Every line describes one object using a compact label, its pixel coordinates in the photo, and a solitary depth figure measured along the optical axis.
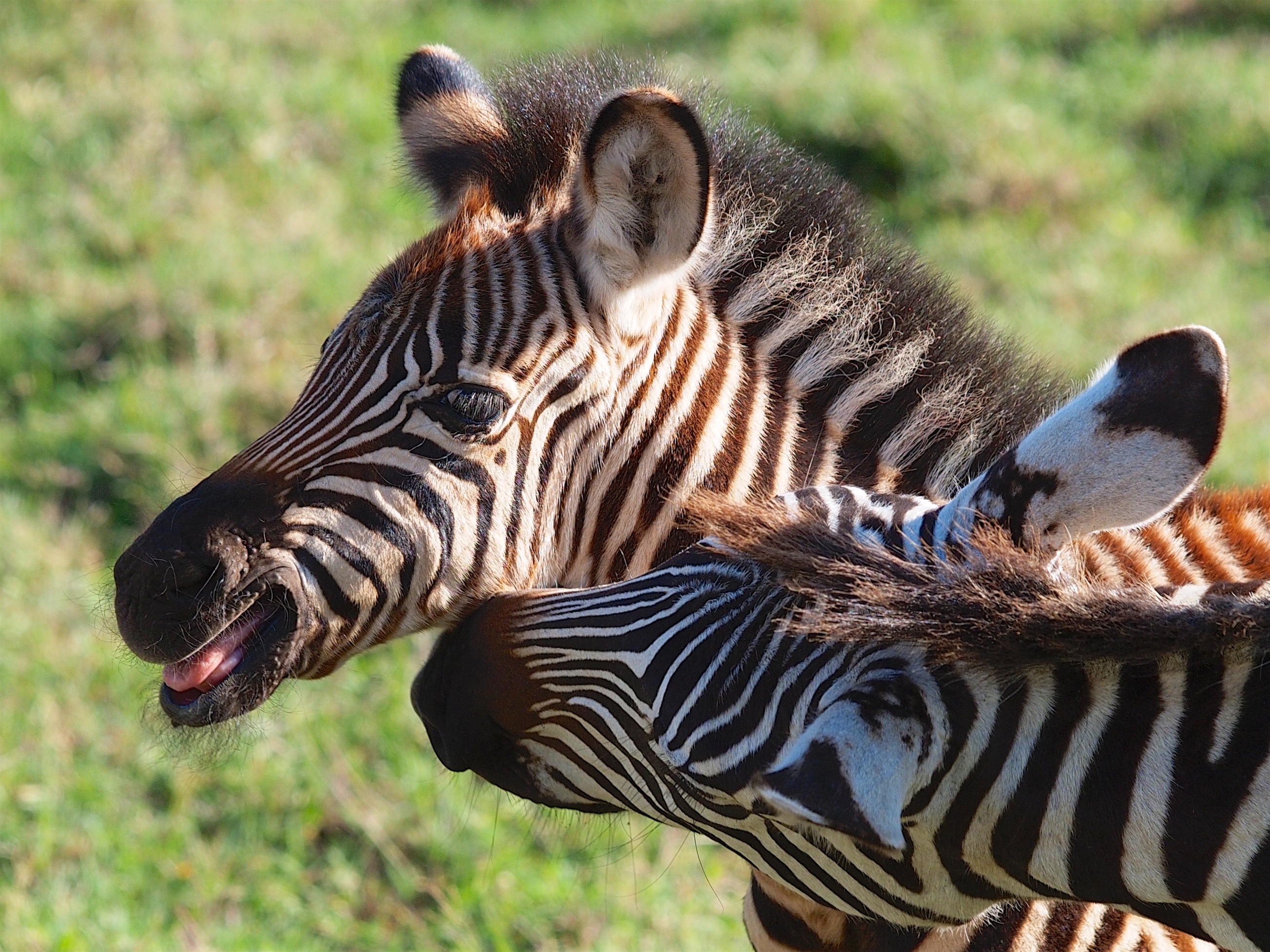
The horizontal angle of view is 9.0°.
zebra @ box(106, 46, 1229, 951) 4.92
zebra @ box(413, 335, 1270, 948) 4.67
